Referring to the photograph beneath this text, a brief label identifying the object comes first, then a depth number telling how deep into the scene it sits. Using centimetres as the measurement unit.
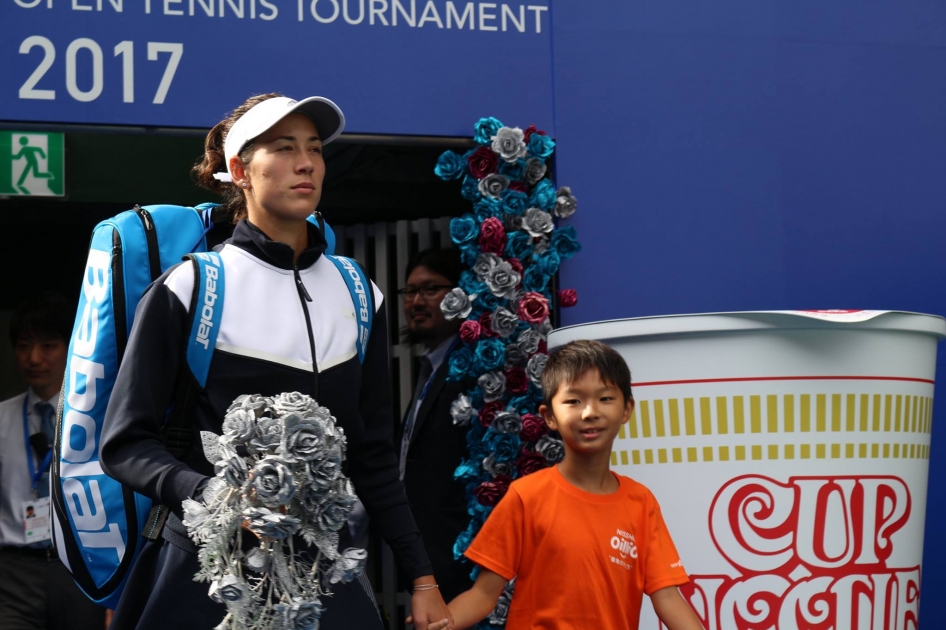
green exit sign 575
